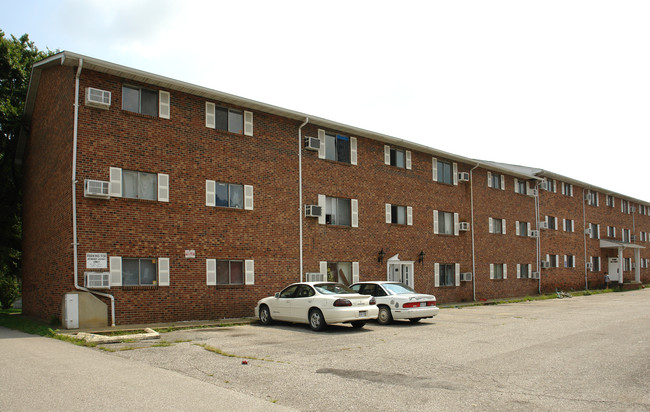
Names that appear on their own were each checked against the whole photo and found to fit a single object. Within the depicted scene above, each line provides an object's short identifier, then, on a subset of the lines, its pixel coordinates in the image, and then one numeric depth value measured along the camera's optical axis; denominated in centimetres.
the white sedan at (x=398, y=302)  1714
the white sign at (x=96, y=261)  1612
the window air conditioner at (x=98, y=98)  1634
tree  2633
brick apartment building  1661
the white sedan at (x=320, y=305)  1525
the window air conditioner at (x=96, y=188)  1606
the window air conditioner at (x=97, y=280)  1592
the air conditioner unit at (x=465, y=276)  3031
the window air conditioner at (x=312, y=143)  2240
